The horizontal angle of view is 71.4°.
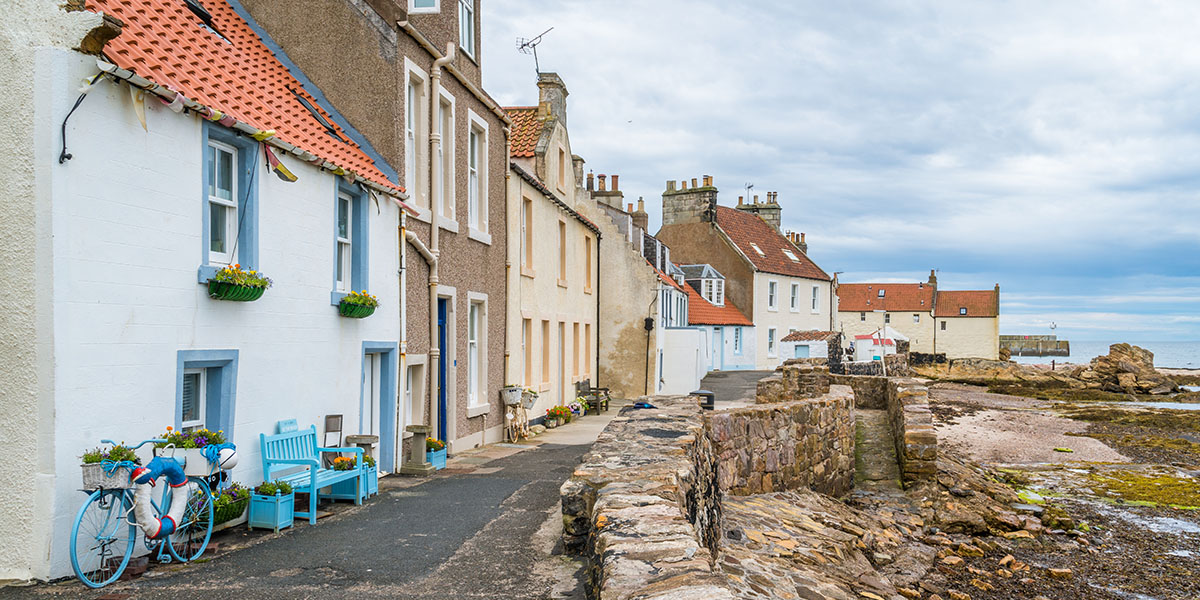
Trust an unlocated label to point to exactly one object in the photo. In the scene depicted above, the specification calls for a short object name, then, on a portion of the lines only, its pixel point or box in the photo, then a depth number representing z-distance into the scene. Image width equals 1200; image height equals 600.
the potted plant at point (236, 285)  7.54
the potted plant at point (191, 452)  6.87
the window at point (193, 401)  7.68
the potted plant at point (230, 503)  7.65
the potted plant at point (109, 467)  6.04
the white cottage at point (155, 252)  6.05
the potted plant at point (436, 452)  12.19
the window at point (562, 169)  23.60
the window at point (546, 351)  20.66
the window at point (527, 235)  18.86
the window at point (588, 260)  25.98
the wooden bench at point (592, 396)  24.17
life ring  6.44
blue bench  8.53
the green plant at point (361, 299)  10.02
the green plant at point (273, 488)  8.21
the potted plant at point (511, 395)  16.48
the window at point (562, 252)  22.31
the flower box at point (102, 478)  6.04
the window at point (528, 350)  19.06
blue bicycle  6.20
